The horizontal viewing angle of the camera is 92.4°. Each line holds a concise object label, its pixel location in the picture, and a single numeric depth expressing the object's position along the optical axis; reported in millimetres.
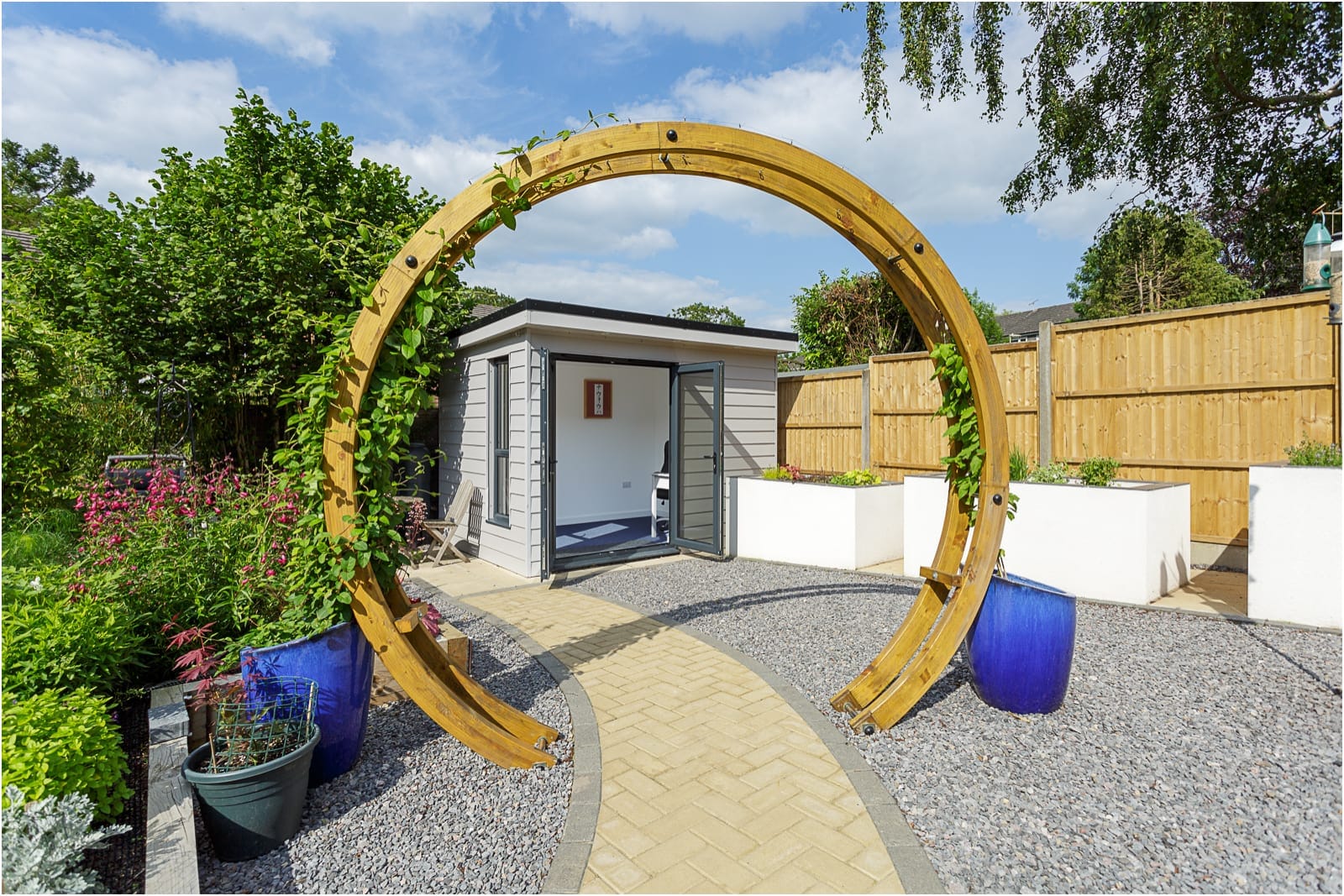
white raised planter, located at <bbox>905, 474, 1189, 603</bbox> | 4895
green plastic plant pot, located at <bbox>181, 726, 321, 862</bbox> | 2025
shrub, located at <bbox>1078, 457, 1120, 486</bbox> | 5160
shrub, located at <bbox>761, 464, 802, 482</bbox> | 7195
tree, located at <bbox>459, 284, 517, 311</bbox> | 28920
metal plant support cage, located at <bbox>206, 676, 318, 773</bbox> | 2164
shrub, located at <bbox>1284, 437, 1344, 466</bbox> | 4285
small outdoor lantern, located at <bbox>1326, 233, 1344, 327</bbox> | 3672
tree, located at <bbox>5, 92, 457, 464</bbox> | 6566
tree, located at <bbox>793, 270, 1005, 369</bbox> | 12609
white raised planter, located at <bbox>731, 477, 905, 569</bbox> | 6465
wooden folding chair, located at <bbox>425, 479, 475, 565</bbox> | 6996
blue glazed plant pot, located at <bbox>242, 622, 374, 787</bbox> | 2406
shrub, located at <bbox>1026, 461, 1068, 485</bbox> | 5496
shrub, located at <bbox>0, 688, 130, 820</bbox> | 1747
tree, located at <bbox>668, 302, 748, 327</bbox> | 34875
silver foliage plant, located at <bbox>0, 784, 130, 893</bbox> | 1539
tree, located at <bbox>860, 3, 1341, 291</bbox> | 7453
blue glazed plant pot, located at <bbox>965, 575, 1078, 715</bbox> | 2998
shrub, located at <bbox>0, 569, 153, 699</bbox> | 2254
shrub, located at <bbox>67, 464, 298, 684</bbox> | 2881
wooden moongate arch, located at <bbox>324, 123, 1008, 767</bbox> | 2539
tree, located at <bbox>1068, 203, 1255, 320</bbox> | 9812
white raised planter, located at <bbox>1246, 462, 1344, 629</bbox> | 4141
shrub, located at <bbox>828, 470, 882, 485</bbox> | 6676
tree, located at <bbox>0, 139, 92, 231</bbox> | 20500
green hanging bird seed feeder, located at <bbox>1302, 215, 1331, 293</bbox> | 4047
